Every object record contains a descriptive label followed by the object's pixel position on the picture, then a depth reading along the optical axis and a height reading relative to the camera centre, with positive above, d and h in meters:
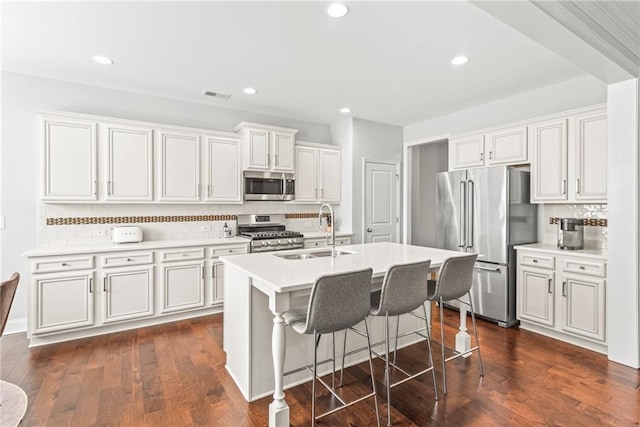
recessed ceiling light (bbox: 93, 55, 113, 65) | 3.07 +1.47
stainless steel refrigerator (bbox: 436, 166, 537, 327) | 3.63 -0.18
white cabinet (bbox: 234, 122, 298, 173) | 4.45 +0.92
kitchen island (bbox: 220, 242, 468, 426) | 1.94 -0.71
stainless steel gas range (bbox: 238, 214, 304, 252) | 4.25 -0.29
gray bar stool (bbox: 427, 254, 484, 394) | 2.38 -0.51
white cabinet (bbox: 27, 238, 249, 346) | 3.11 -0.82
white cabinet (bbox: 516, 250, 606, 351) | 3.01 -0.84
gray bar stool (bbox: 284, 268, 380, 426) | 1.78 -0.52
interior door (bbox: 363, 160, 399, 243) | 5.40 +0.18
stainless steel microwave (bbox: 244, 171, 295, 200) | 4.55 +0.38
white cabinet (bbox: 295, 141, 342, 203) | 5.04 +0.62
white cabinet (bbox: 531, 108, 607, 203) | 3.18 +0.56
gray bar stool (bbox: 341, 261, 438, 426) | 2.04 -0.51
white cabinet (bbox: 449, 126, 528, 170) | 3.78 +0.80
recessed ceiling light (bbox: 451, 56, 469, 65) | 3.05 +1.46
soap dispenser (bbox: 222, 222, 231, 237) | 4.46 -0.26
